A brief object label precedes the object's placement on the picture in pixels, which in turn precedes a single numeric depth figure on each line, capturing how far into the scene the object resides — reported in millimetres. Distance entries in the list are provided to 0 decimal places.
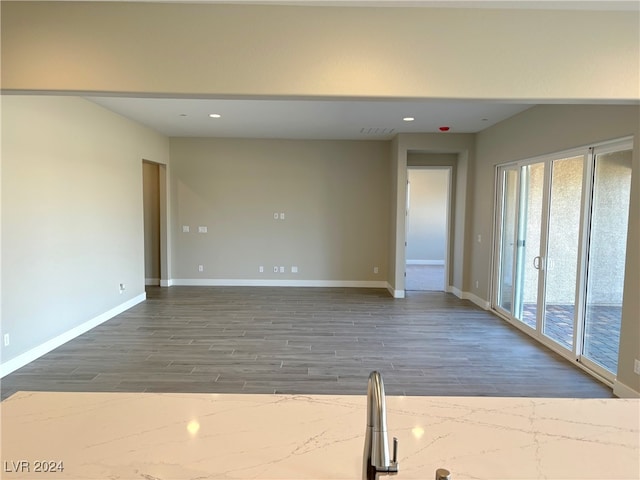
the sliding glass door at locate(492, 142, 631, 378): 3553
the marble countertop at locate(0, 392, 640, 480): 965
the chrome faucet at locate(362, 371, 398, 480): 825
